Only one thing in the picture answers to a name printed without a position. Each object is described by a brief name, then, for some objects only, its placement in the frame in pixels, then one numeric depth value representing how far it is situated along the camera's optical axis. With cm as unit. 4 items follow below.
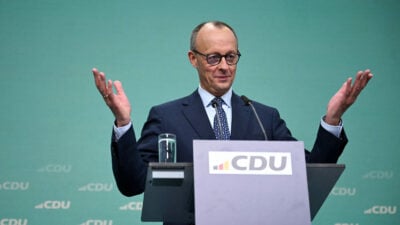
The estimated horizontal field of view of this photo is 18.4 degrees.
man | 428
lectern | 370
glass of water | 417
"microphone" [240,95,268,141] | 487
